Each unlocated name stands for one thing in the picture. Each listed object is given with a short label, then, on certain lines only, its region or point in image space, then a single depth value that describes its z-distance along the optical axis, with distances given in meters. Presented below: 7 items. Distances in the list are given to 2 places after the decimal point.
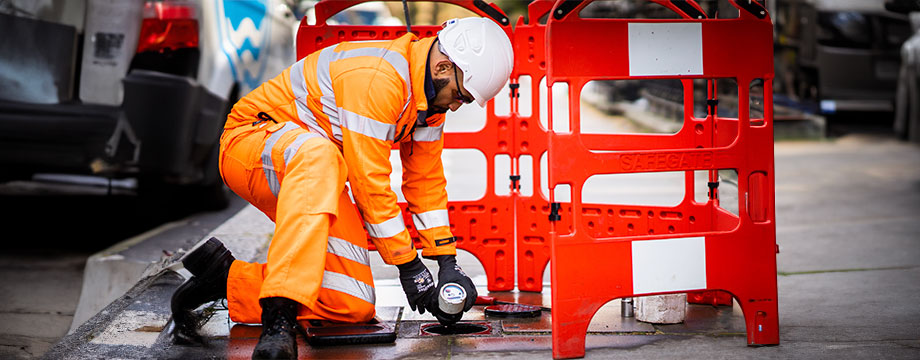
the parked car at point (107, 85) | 4.97
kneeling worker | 3.29
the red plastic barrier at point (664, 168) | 3.35
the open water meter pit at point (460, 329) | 3.77
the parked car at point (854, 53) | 12.89
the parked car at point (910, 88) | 9.12
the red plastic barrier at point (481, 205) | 4.46
